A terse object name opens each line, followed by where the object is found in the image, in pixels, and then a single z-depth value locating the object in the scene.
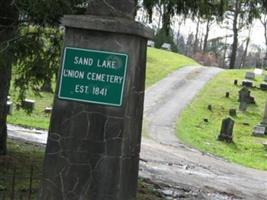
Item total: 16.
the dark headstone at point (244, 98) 30.17
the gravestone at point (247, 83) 38.03
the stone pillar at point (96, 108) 5.45
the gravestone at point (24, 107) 11.37
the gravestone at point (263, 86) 37.22
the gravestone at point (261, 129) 24.50
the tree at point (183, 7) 10.24
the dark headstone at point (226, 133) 22.23
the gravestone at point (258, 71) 45.95
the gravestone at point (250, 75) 41.44
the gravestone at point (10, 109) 21.10
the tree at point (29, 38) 8.30
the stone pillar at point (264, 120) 25.48
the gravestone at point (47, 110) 23.58
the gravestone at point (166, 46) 67.50
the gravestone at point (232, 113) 28.79
